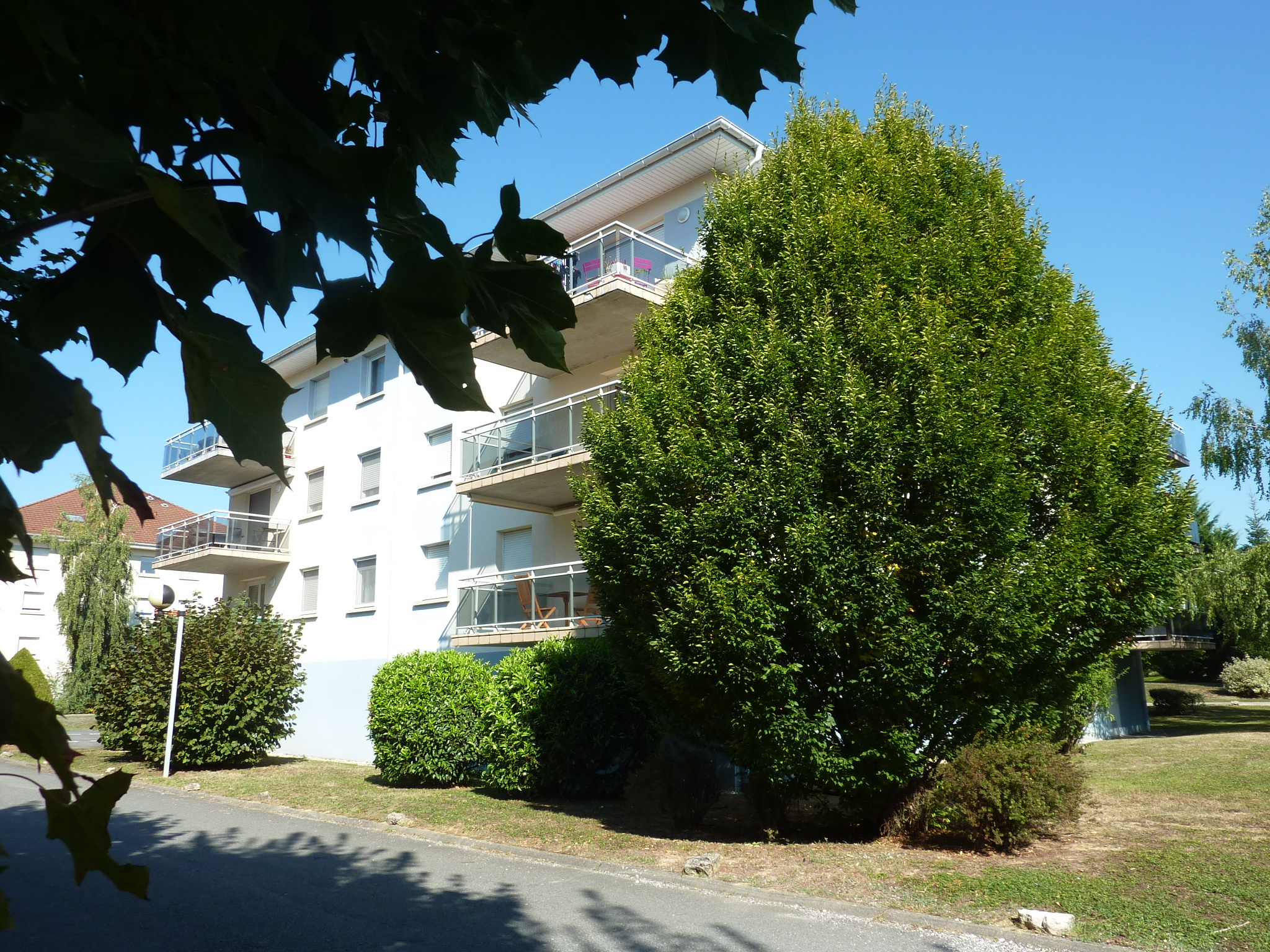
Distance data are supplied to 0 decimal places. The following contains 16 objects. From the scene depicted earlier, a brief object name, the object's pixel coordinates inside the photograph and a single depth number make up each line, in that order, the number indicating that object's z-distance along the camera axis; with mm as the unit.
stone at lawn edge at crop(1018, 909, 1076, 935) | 6090
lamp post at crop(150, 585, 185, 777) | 16438
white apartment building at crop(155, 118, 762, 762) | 16109
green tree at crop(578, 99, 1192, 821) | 8547
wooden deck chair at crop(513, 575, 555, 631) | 16094
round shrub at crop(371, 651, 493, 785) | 14102
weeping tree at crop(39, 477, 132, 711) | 36156
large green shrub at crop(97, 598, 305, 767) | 17281
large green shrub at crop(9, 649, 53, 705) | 23234
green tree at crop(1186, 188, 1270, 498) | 23016
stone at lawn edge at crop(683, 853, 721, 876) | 8117
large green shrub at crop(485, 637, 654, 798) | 12750
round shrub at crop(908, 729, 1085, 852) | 8336
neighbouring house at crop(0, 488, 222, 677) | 41125
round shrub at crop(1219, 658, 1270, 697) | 36406
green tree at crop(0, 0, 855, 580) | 1188
